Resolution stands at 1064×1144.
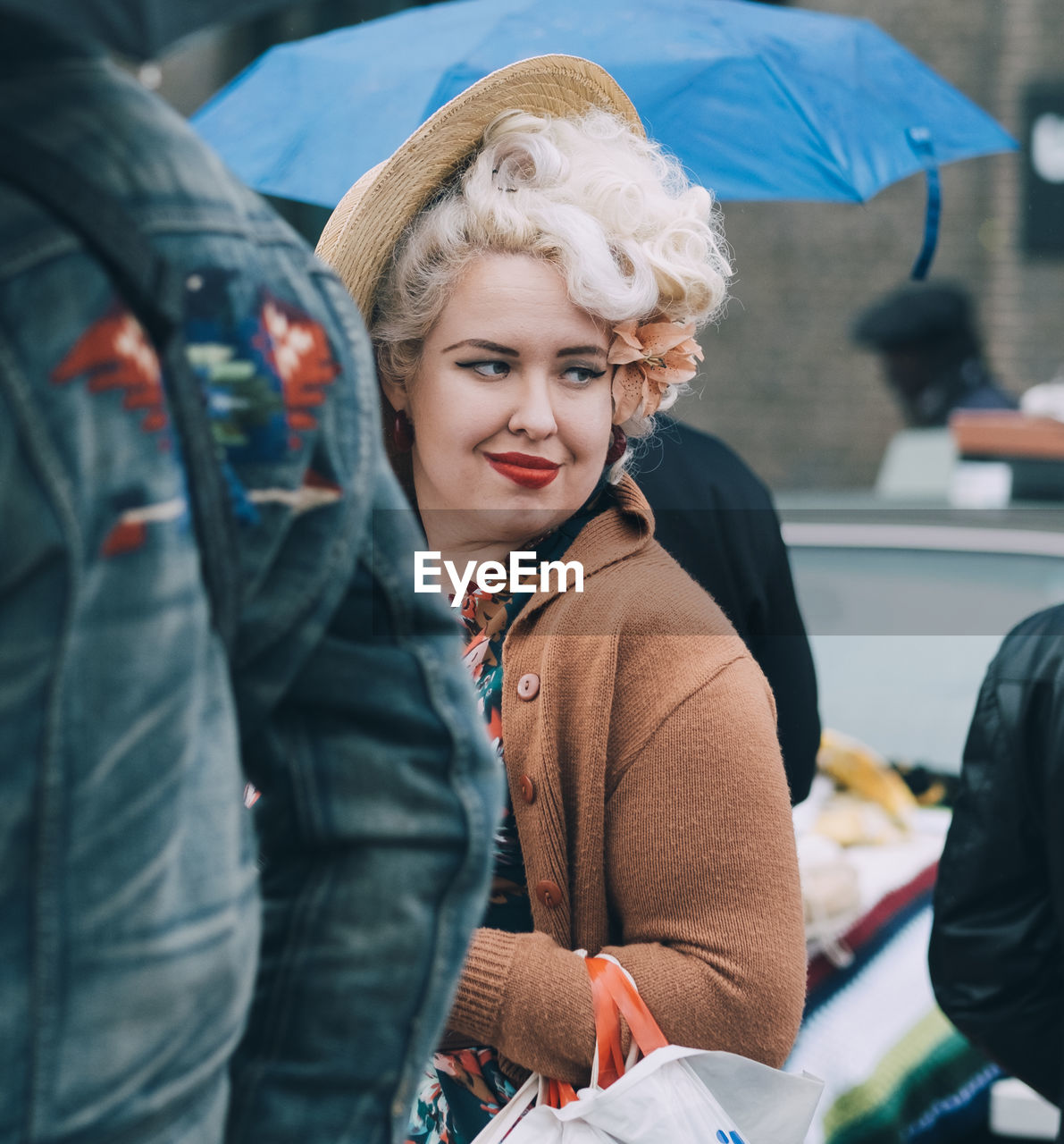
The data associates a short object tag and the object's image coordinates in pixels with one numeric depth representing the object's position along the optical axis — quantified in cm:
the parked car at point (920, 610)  316
